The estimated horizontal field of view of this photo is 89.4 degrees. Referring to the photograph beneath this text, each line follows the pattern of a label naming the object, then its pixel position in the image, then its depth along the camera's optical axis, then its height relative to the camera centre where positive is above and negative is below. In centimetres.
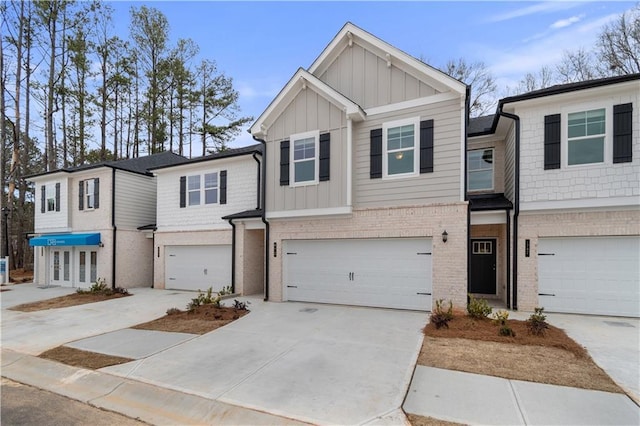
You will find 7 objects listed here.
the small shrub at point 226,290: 1165 -300
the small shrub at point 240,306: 950 -283
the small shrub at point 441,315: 727 -247
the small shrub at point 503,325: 647 -237
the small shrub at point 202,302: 957 -278
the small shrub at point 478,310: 780 -237
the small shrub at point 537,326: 649 -231
